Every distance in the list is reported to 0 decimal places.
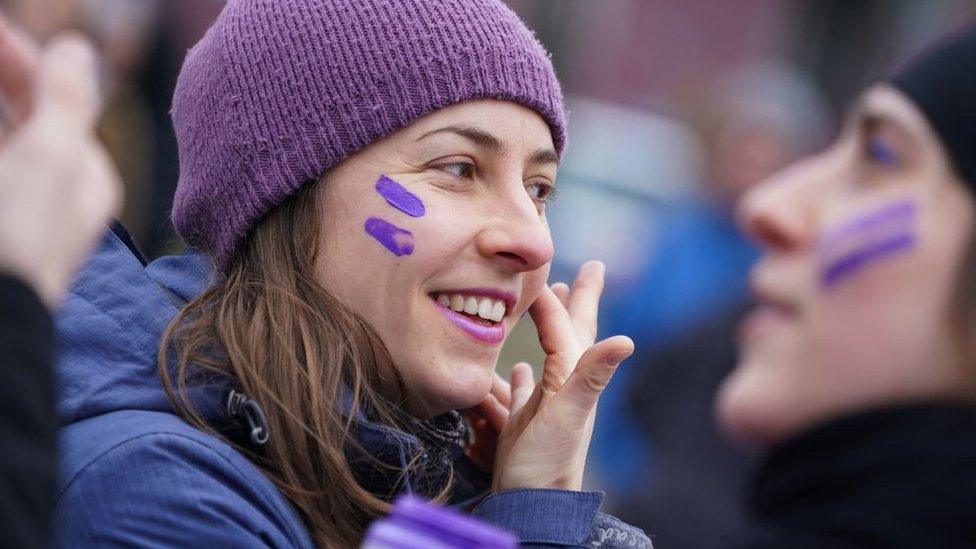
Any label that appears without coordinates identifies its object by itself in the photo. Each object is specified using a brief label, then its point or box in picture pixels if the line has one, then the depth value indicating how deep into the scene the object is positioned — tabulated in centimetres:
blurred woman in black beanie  349
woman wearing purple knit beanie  372
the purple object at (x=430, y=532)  349
